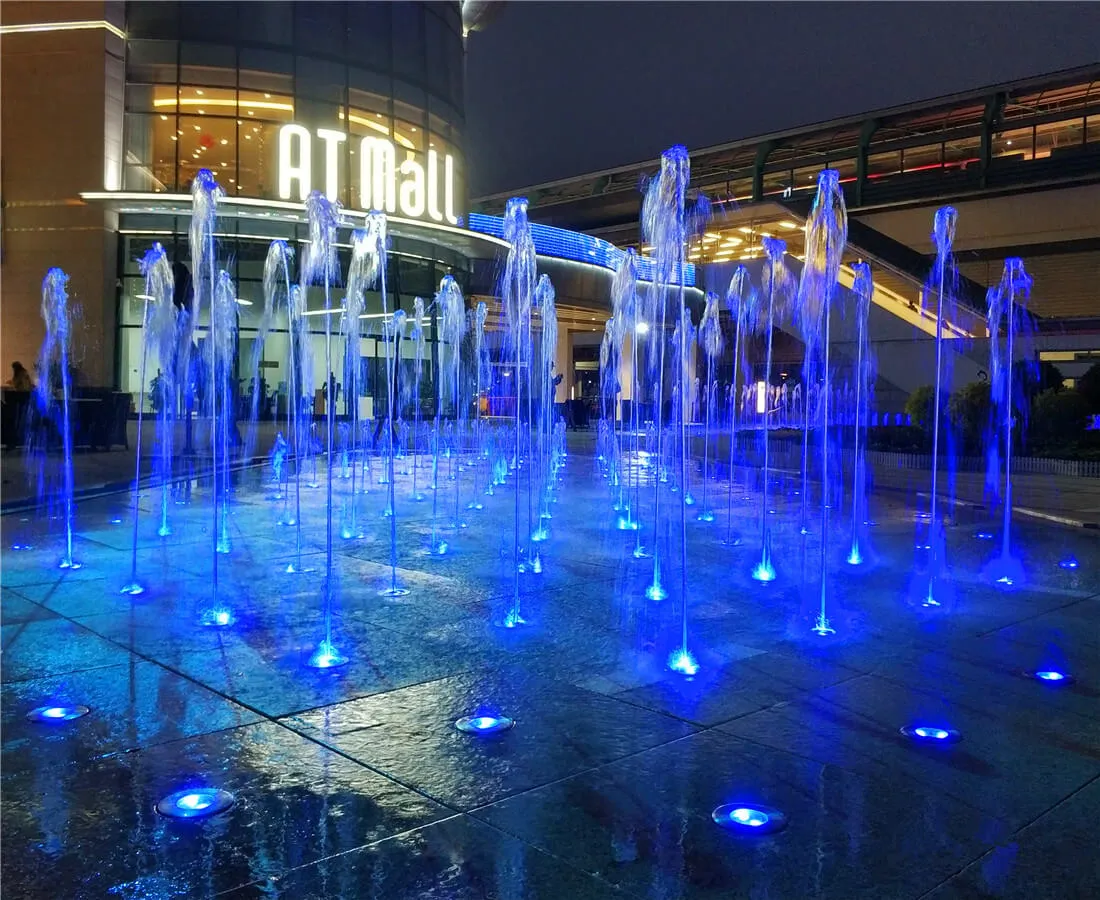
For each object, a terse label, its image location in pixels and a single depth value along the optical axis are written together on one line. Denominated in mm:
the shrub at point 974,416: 18312
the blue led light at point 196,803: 2945
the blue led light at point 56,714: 3809
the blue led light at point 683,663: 4598
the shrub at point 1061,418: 18203
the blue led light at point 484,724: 3693
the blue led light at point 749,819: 2873
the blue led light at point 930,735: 3627
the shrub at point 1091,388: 18312
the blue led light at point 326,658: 4625
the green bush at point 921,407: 19516
